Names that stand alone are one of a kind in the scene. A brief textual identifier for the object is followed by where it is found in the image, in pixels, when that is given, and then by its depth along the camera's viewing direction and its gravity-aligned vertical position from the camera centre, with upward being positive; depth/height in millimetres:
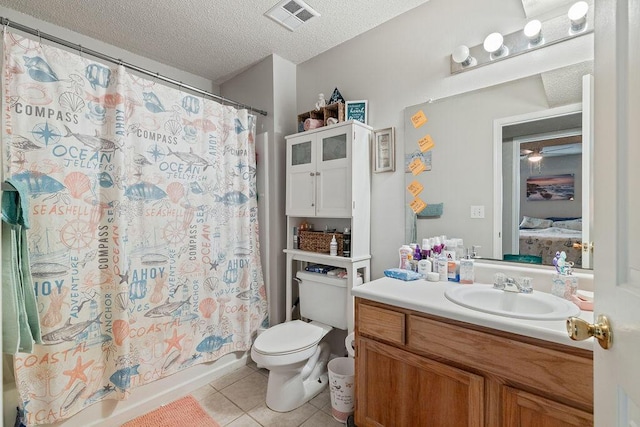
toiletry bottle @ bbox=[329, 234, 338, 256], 2043 -272
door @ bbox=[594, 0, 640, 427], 478 +2
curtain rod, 1330 +862
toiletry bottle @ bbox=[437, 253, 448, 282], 1568 -322
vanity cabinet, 928 -636
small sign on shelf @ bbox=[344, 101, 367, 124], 2061 +709
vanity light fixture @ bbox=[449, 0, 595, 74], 1299 +845
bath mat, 1661 -1223
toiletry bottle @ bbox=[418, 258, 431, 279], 1607 -326
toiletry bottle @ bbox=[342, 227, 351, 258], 2000 -239
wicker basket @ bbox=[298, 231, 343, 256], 2086 -234
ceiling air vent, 1780 +1268
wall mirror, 1325 +208
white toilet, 1690 -813
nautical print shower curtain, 1402 -76
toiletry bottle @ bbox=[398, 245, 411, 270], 1716 -281
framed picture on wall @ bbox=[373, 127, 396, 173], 1946 +407
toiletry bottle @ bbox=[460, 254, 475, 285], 1499 -331
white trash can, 1657 -1069
